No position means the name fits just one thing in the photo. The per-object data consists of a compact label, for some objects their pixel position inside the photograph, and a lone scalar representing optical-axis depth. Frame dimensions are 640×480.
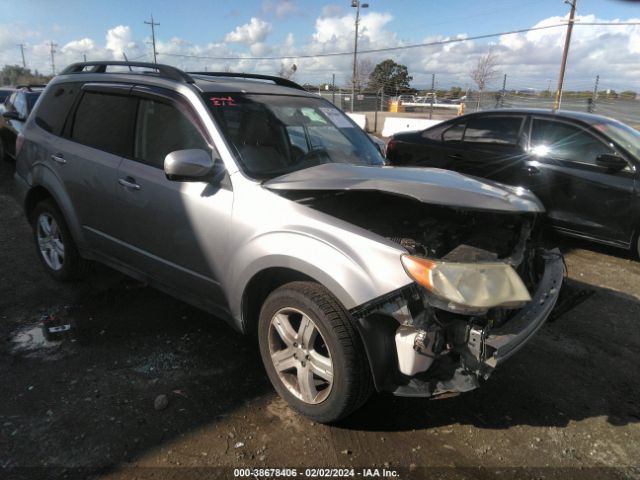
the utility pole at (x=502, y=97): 22.99
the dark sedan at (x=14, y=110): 8.96
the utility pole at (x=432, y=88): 21.48
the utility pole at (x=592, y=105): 20.88
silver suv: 2.23
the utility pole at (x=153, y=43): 52.70
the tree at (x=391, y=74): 62.96
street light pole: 34.77
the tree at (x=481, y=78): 35.69
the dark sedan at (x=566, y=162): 5.25
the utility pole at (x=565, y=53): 22.17
